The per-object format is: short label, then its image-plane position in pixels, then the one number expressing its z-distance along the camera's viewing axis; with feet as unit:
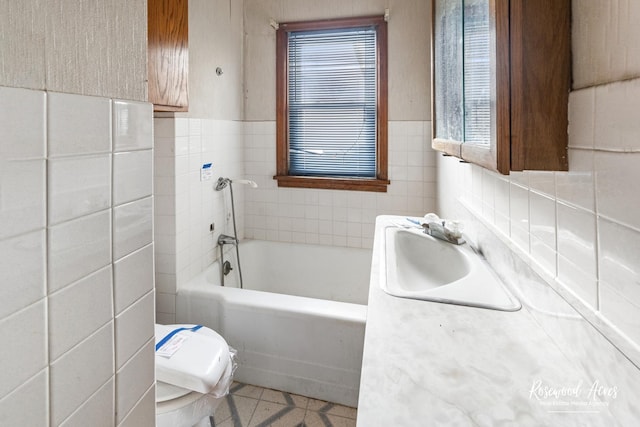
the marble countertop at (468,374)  1.93
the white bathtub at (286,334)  5.83
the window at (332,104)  8.82
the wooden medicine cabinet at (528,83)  2.24
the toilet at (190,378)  4.00
